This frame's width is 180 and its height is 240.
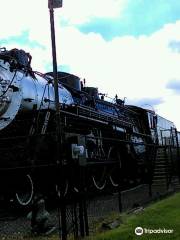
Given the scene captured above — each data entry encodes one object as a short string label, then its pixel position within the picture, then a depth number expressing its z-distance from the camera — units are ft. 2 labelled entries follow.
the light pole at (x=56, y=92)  14.03
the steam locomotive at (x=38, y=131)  20.51
